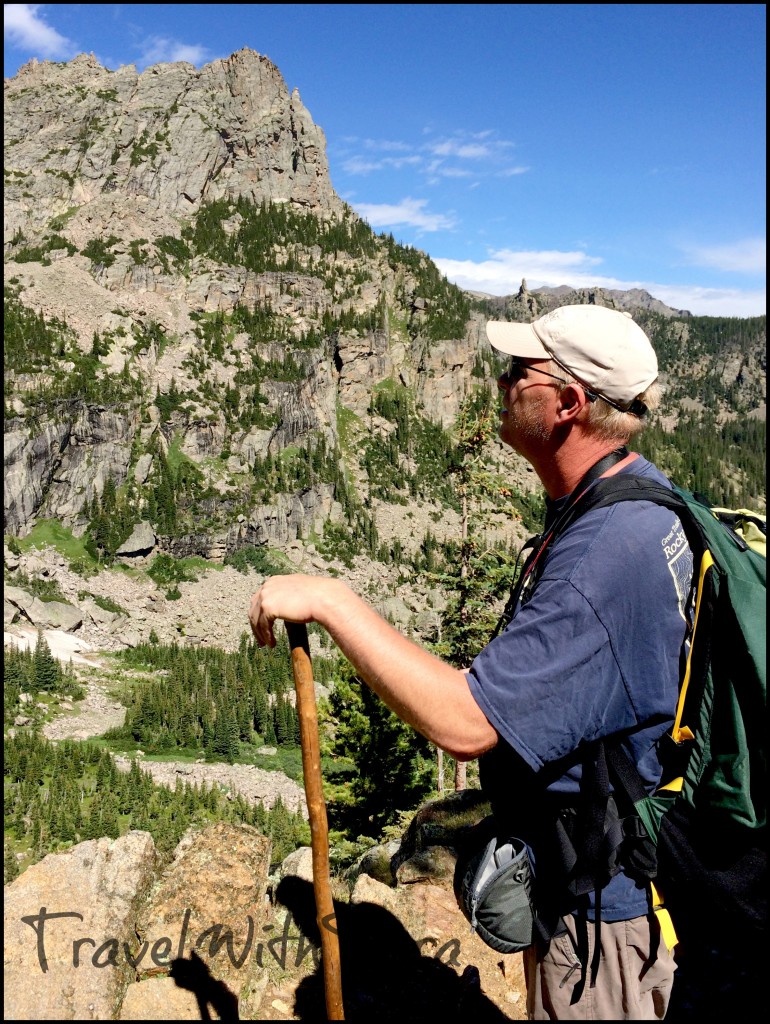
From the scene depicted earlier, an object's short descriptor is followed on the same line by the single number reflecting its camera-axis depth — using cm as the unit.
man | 194
